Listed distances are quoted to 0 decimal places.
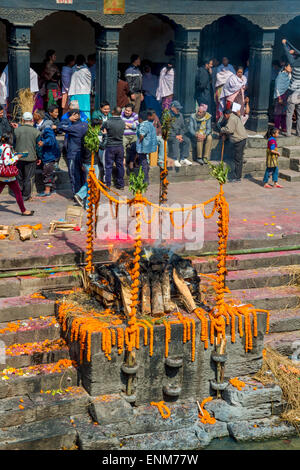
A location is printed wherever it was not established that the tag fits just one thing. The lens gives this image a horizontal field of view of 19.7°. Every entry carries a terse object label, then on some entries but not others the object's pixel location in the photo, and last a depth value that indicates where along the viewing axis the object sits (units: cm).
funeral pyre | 1101
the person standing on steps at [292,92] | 1977
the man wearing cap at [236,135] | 1795
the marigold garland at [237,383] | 1101
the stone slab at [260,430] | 1057
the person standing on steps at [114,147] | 1631
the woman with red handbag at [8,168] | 1416
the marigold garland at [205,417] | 1068
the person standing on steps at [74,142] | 1563
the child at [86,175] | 1528
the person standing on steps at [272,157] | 1734
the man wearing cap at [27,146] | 1543
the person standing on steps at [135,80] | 1919
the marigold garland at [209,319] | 1043
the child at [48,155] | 1586
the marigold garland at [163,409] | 1060
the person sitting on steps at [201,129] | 1808
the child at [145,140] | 1648
